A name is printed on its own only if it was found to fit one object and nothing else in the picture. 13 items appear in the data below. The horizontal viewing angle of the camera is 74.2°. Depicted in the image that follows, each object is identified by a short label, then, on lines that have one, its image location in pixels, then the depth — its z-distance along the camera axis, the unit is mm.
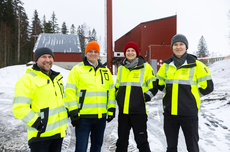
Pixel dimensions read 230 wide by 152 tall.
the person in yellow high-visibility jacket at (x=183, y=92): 2312
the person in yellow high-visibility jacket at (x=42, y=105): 1707
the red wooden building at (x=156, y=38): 14727
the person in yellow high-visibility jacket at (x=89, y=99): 2324
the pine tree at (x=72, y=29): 51906
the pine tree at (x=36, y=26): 41606
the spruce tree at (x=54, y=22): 44341
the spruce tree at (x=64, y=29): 48469
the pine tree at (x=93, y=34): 54059
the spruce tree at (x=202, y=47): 56872
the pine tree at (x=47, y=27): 40250
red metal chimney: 16641
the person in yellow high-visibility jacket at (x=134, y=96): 2551
